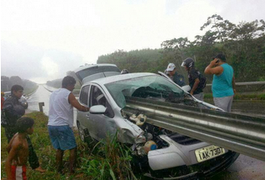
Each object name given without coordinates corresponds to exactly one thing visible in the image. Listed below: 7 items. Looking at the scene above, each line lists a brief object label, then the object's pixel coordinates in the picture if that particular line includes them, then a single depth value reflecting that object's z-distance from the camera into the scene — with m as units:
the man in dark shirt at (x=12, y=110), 5.06
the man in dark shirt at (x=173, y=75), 6.38
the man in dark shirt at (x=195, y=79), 5.80
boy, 3.40
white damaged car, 3.18
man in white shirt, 4.30
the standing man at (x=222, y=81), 4.61
